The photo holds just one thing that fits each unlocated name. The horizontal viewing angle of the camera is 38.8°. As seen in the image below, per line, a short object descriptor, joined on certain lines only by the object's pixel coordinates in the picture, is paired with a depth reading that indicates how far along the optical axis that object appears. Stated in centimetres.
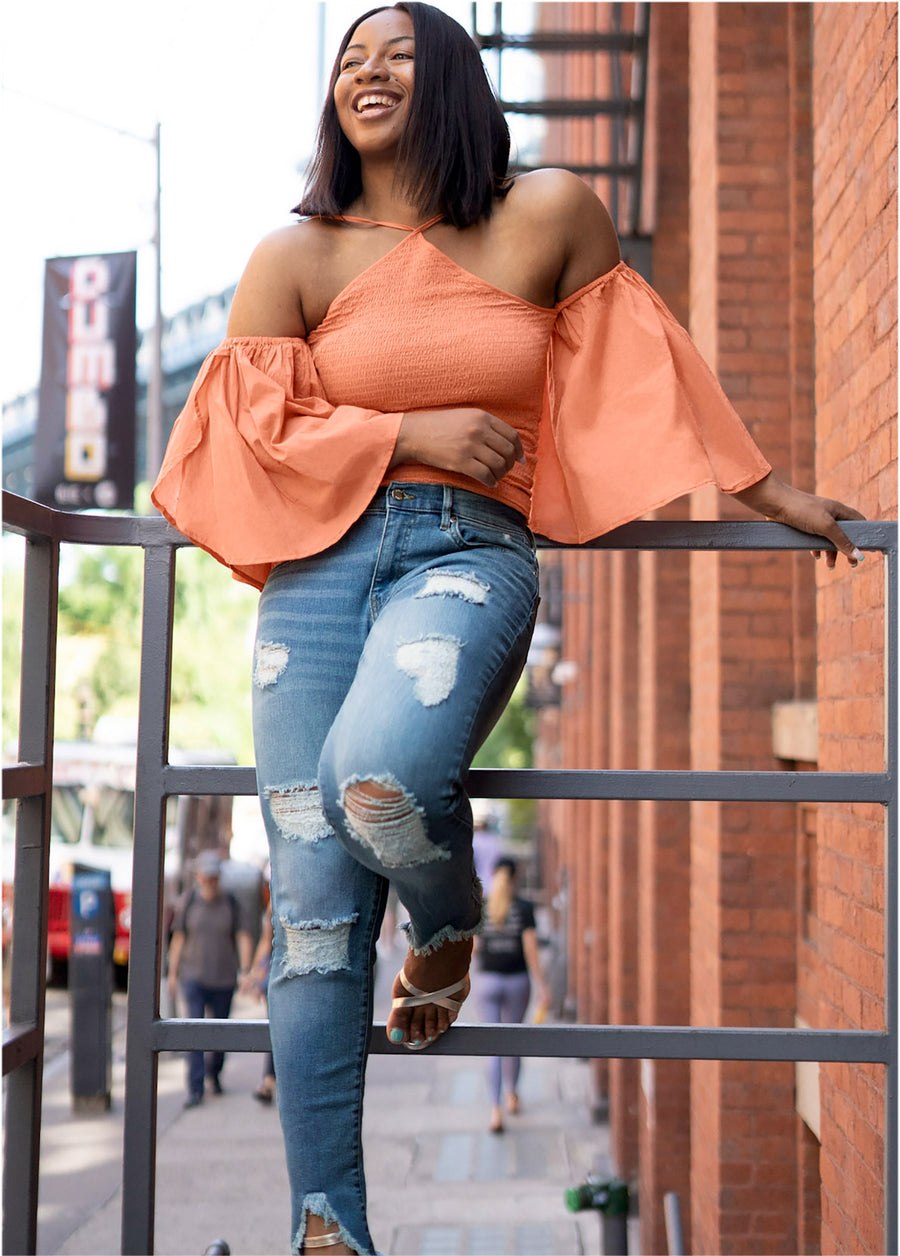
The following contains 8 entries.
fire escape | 693
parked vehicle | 1773
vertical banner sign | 1180
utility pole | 1500
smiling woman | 181
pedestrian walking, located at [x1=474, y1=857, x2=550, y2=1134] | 966
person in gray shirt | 1020
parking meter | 947
